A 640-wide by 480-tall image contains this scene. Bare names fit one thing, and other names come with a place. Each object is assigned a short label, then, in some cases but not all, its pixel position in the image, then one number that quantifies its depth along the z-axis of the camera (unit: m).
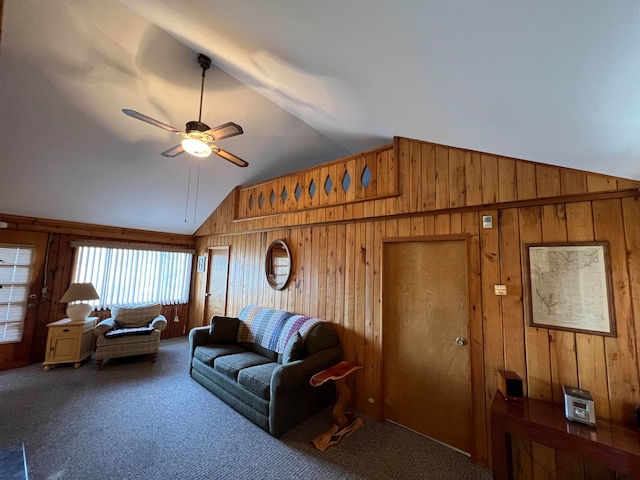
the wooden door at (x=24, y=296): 4.02
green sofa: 2.60
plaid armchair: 4.04
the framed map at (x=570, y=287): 1.92
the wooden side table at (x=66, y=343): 3.92
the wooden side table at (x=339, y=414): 2.45
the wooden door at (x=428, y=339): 2.48
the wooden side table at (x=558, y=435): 1.51
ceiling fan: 2.38
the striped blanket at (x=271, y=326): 3.34
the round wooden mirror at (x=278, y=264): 4.04
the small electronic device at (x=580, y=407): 1.72
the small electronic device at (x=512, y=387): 2.03
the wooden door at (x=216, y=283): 5.26
